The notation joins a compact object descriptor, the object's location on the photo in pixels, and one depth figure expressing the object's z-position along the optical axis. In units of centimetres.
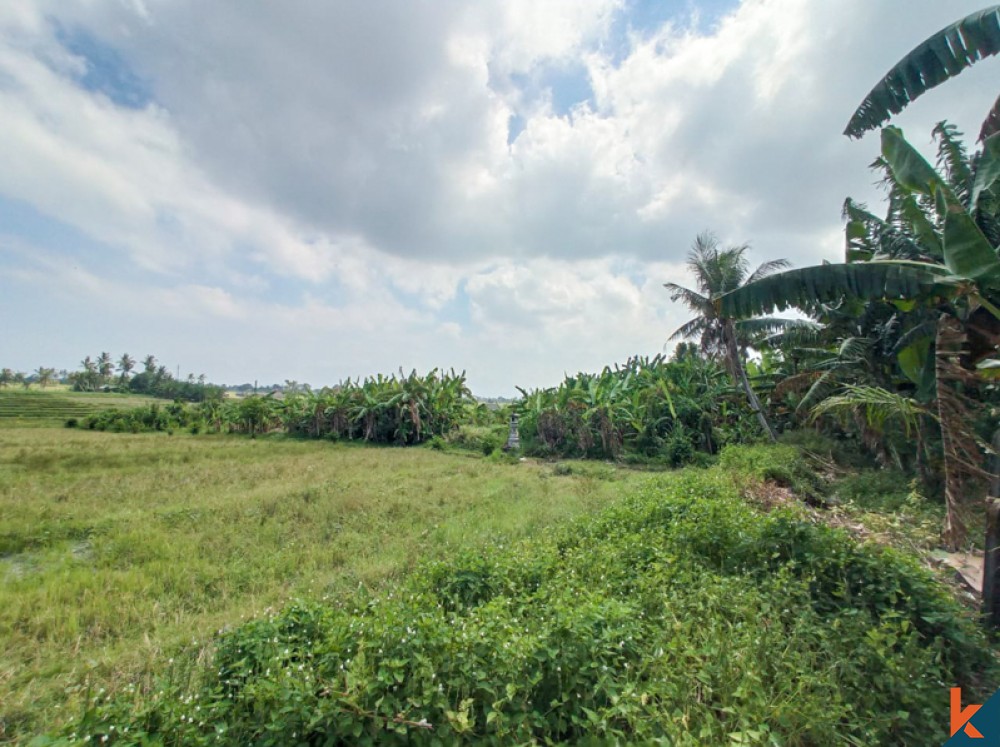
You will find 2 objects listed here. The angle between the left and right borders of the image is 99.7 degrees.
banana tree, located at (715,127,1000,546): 328
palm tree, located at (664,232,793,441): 1266
